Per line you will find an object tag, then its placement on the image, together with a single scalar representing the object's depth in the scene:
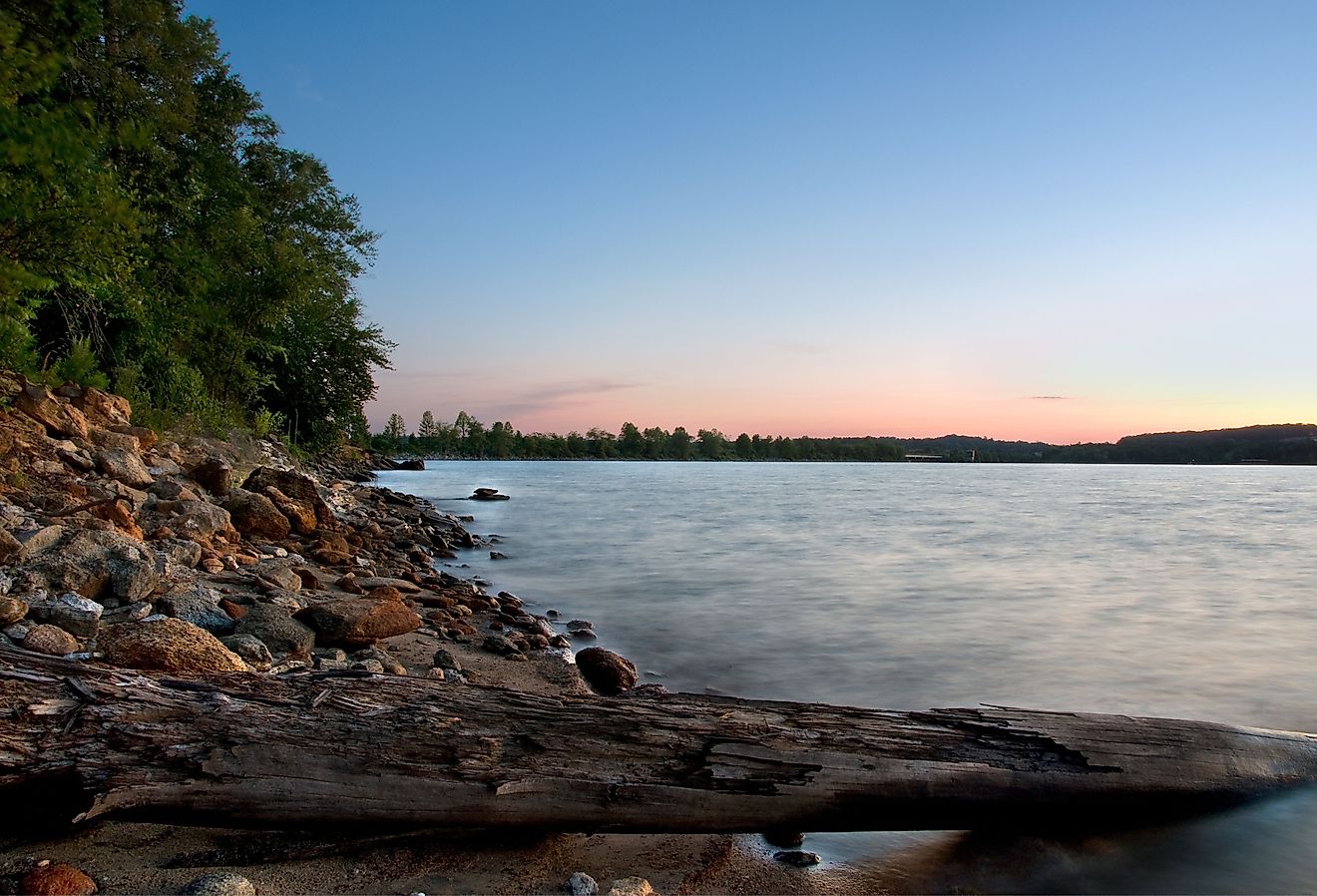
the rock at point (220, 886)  2.41
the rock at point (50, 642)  3.57
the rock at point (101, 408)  9.70
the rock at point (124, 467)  7.84
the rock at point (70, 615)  3.89
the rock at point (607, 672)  6.30
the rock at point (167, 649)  3.71
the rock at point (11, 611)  3.73
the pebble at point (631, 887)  2.66
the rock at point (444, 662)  5.66
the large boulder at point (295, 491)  11.22
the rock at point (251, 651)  4.43
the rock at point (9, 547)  4.43
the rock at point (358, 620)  5.54
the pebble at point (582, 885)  2.71
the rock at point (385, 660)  5.07
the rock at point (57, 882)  2.32
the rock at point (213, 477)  9.84
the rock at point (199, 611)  4.73
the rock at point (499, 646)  6.68
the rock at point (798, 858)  3.15
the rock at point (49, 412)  7.91
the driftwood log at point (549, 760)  2.73
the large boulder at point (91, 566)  4.41
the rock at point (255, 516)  9.25
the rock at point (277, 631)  4.91
